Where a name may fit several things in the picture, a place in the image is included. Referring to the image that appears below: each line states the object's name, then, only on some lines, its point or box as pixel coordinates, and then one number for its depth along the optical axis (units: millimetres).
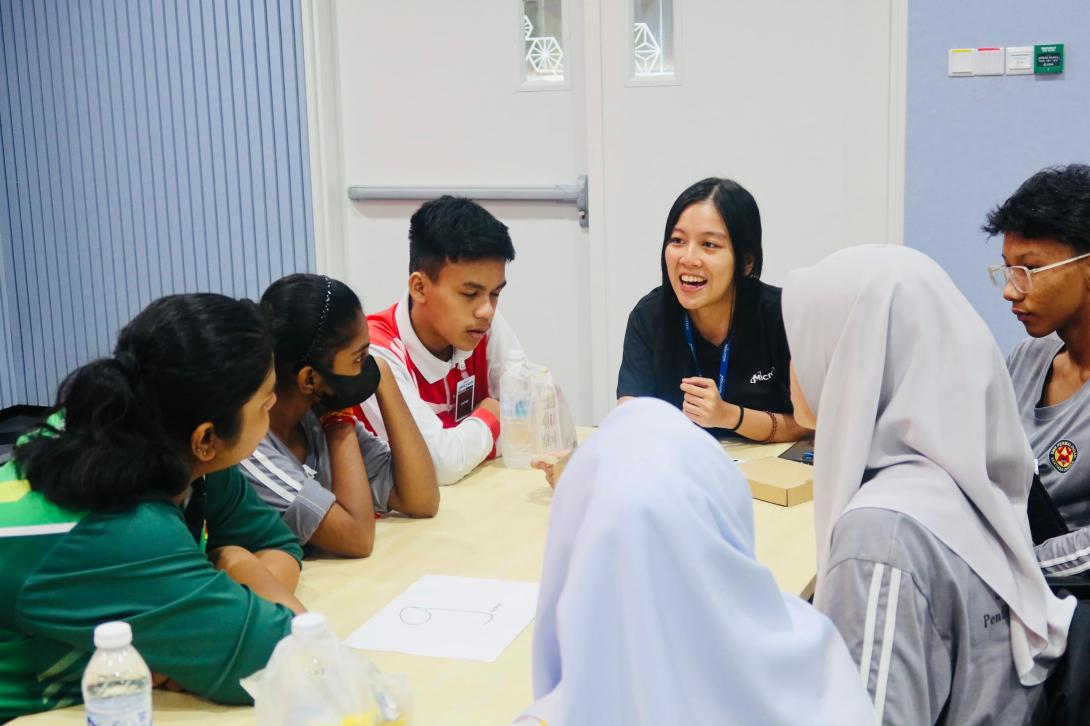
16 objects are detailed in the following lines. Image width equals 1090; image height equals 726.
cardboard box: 2219
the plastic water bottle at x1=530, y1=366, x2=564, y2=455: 2426
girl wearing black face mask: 1987
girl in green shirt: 1432
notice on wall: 3545
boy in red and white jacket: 2488
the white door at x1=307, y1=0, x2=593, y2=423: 4148
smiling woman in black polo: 2686
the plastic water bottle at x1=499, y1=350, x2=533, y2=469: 2443
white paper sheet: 1644
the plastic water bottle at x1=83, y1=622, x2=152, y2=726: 1240
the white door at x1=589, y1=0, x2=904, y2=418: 3770
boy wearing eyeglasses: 2152
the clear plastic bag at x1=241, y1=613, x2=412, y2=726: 1275
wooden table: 1483
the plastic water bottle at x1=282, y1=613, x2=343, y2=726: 1272
